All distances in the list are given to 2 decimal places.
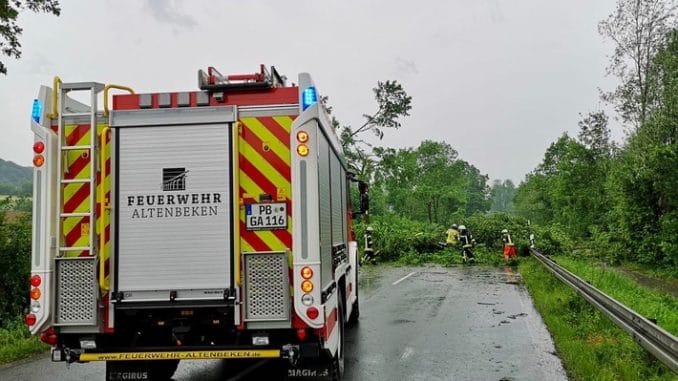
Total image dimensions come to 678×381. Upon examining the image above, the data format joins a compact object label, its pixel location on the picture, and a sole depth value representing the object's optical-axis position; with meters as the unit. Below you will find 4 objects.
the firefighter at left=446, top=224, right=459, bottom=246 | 26.25
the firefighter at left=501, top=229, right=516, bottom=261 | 23.98
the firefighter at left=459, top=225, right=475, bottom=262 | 24.41
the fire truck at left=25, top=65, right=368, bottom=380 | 5.25
